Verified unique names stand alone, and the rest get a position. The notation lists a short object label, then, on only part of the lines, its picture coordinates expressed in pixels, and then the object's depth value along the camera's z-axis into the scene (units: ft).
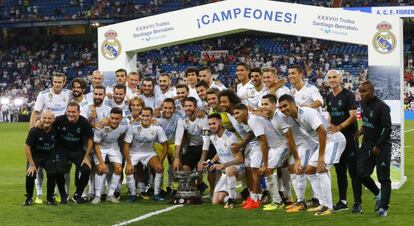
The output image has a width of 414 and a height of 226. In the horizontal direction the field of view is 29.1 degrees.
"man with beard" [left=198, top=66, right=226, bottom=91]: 42.97
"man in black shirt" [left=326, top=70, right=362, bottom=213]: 36.01
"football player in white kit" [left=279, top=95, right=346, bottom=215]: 34.12
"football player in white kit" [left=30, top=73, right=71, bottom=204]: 41.70
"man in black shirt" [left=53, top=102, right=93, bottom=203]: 39.24
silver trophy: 39.55
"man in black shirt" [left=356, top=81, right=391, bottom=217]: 32.94
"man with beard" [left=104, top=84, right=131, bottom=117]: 41.34
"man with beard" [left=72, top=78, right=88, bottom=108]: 40.93
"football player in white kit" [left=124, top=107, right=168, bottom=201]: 40.98
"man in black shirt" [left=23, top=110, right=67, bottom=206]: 38.45
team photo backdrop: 45.27
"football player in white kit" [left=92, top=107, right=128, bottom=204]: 40.09
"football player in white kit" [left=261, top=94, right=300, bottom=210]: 36.60
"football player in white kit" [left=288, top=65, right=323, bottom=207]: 37.19
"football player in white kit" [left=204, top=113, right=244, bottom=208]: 38.88
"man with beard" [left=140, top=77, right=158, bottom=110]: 42.80
